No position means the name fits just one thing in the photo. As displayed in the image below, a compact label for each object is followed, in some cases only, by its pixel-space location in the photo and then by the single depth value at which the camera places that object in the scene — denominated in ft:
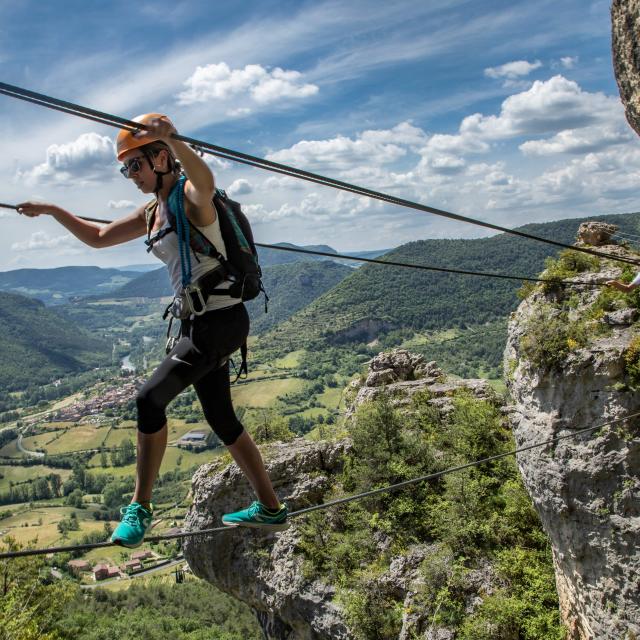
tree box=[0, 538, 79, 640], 72.43
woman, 11.04
